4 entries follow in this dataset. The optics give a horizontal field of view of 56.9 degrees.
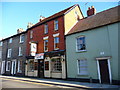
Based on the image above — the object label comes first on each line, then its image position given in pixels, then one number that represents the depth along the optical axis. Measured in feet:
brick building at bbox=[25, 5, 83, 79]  51.80
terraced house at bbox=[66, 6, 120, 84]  36.35
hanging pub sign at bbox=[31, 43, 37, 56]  59.72
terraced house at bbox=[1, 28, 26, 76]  70.85
